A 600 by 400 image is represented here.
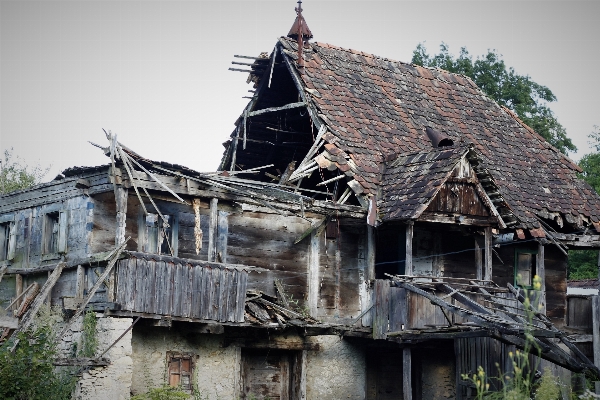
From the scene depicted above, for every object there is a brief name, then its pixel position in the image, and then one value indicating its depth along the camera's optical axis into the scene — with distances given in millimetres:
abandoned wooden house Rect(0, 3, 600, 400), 18203
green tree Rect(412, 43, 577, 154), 37000
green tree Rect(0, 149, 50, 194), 36031
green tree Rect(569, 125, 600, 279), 39344
